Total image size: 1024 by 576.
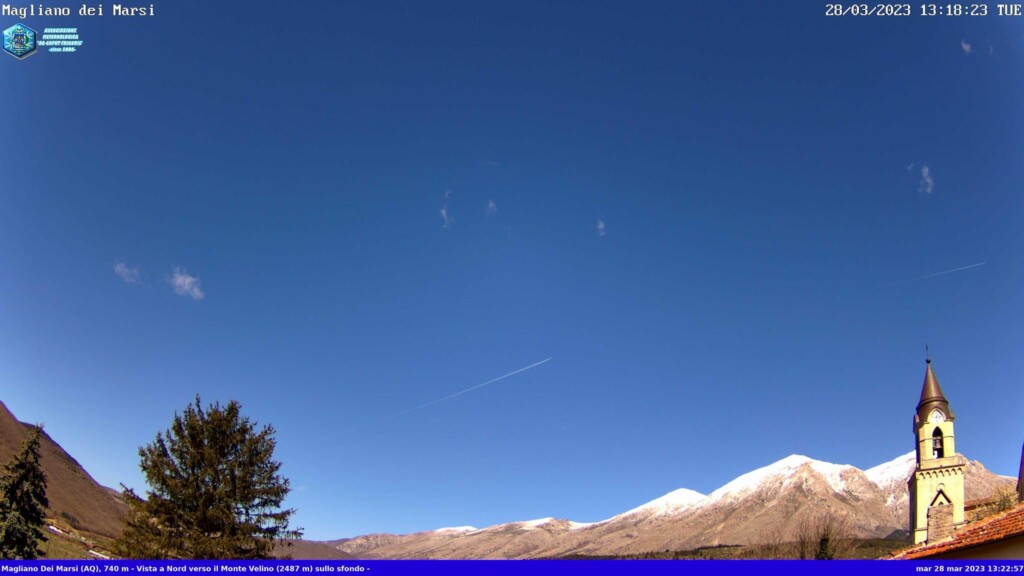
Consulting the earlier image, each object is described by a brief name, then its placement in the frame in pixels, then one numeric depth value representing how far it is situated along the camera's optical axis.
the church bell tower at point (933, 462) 43.69
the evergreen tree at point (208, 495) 24.09
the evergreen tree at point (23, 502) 35.50
